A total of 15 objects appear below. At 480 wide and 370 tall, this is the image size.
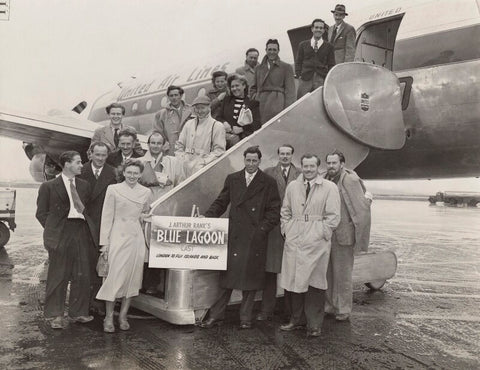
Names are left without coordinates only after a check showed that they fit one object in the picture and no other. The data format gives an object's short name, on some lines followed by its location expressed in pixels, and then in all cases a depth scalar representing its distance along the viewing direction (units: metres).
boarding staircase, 4.64
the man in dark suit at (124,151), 5.09
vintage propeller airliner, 4.89
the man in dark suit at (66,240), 4.54
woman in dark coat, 5.73
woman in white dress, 4.38
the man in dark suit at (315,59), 6.41
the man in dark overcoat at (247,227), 4.62
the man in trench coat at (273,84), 6.25
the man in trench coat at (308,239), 4.45
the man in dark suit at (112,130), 5.66
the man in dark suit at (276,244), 4.83
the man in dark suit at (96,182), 4.92
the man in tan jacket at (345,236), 5.10
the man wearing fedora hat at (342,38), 6.84
